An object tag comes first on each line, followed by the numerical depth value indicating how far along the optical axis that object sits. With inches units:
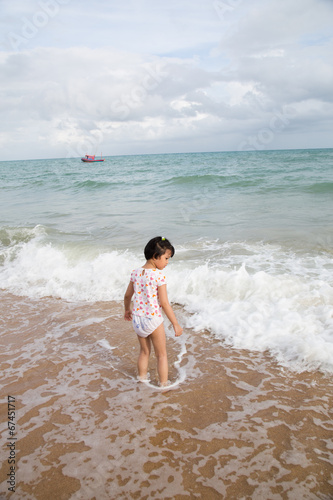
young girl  118.6
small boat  2438.5
